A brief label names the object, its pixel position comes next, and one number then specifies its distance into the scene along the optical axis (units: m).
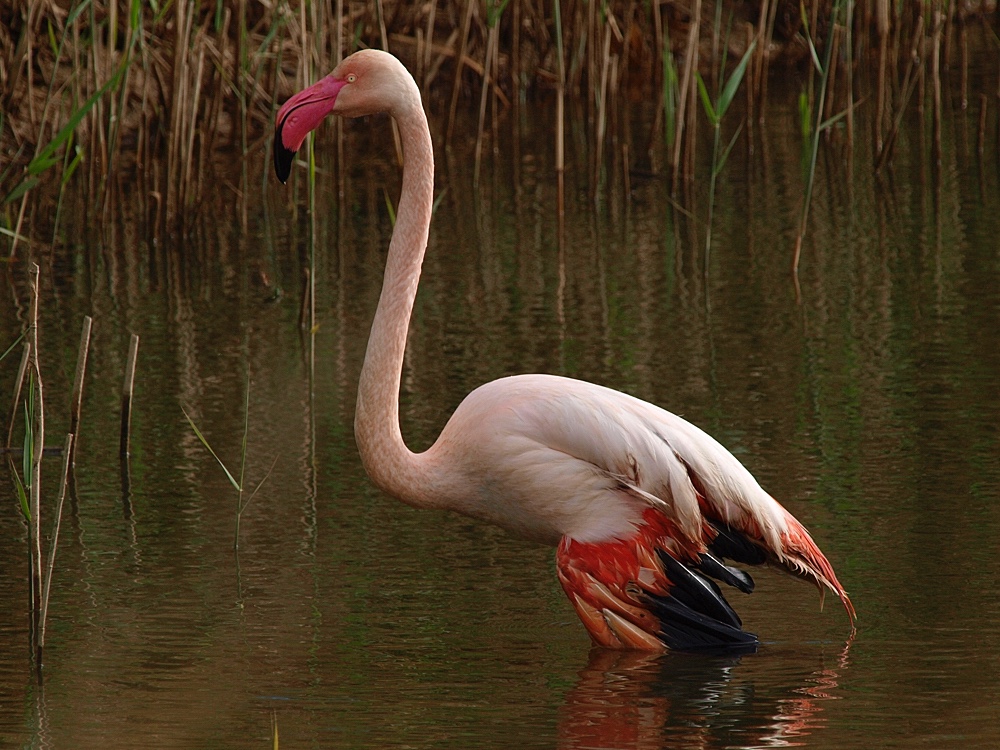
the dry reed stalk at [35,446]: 7.88
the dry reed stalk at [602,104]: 20.67
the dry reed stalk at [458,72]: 23.30
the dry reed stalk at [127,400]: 11.87
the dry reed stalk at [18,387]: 9.06
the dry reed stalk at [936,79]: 21.14
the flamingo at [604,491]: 8.84
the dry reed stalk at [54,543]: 7.99
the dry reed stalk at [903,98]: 20.75
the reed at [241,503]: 10.27
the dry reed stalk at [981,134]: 22.28
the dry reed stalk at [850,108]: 21.09
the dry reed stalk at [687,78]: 19.42
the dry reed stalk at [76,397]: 10.89
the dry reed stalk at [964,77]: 25.00
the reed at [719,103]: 13.66
